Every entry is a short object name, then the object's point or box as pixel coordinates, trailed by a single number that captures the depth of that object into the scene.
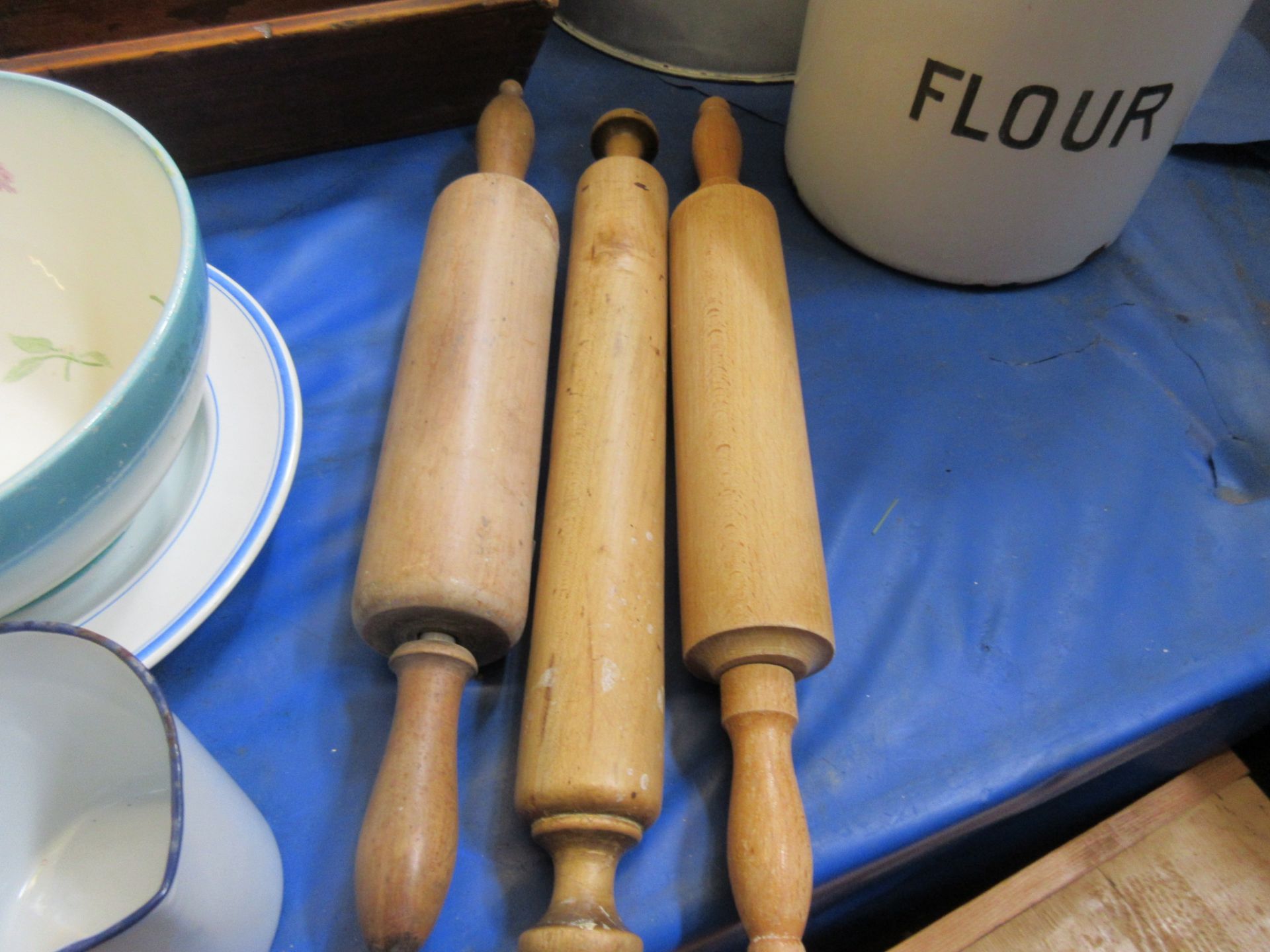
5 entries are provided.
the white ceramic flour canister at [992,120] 0.40
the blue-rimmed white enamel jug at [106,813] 0.24
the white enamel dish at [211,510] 0.32
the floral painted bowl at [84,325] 0.27
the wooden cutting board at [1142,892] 0.44
